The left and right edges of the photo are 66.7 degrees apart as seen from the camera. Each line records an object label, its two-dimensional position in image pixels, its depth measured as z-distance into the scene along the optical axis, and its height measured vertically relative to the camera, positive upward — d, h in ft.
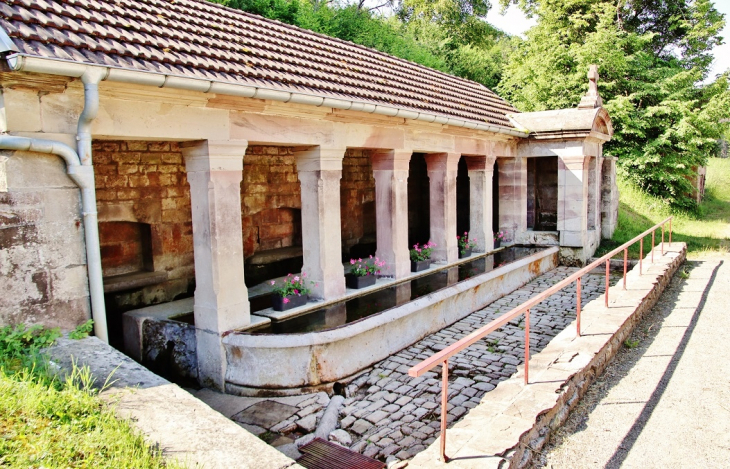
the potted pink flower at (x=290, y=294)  22.81 -4.62
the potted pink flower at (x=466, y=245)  35.94 -4.44
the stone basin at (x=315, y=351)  19.24 -6.18
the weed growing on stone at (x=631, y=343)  21.74 -6.74
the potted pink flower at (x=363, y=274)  27.12 -4.58
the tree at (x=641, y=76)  59.77 +11.17
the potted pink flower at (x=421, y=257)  31.30 -4.49
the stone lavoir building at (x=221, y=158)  15.40 +1.18
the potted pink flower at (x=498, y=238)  41.09 -4.58
